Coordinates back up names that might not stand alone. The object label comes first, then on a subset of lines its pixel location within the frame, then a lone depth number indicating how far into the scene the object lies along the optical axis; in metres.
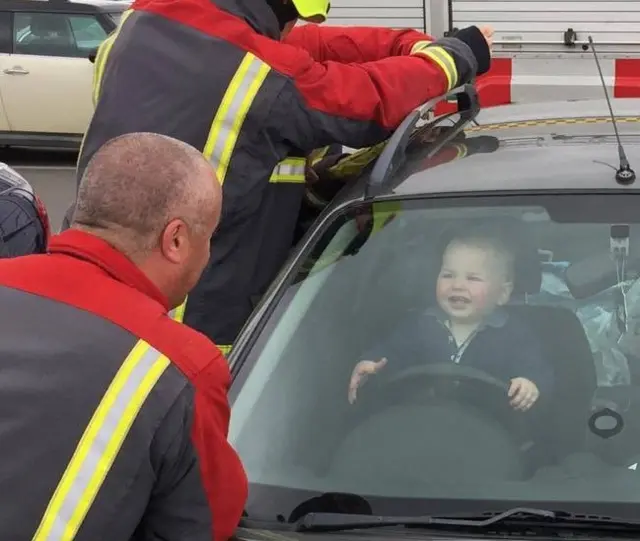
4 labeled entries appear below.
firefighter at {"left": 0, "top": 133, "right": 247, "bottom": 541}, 1.50
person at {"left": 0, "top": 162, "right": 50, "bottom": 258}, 2.67
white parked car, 10.24
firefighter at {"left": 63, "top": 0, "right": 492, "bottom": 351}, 2.77
